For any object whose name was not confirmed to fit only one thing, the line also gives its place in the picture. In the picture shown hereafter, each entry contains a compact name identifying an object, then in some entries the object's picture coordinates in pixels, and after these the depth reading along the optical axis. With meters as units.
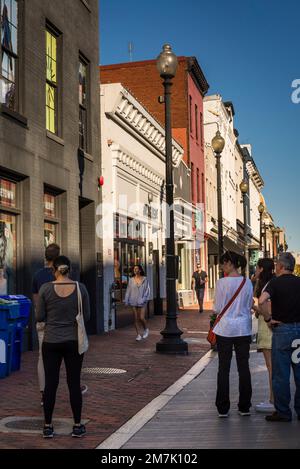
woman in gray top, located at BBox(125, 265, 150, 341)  16.31
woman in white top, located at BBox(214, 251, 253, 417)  7.85
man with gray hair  7.53
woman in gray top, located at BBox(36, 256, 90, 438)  6.88
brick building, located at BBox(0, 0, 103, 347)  13.60
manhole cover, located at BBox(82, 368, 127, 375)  11.25
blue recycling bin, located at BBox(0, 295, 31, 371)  11.03
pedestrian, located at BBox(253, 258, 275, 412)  8.23
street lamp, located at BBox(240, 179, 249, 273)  26.83
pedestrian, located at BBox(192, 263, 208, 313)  27.55
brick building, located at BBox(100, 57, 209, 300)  34.62
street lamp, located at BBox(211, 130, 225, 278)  19.30
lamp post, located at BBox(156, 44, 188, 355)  13.85
